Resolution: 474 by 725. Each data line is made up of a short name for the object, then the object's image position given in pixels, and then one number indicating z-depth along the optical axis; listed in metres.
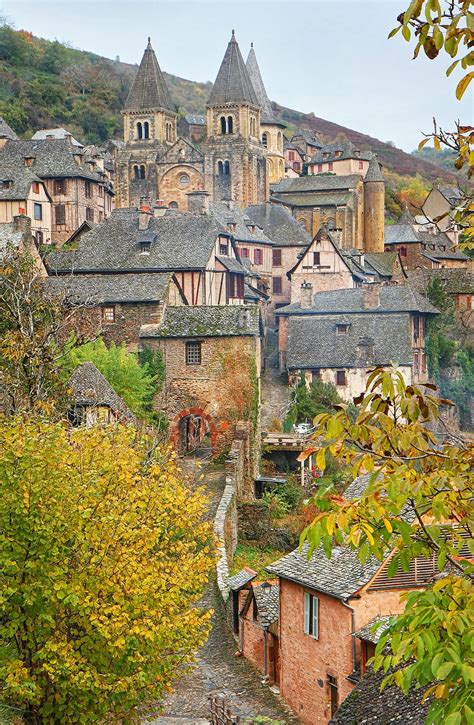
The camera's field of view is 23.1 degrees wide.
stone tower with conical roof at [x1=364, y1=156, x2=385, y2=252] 91.38
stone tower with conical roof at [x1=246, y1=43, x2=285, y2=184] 106.31
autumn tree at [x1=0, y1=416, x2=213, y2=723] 17.81
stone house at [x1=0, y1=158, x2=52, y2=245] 67.81
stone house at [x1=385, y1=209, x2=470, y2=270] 87.50
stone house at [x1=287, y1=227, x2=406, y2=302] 70.81
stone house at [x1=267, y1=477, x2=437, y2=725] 23.39
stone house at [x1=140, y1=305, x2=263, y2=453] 43.72
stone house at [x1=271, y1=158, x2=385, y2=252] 91.06
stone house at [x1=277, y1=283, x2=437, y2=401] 58.38
